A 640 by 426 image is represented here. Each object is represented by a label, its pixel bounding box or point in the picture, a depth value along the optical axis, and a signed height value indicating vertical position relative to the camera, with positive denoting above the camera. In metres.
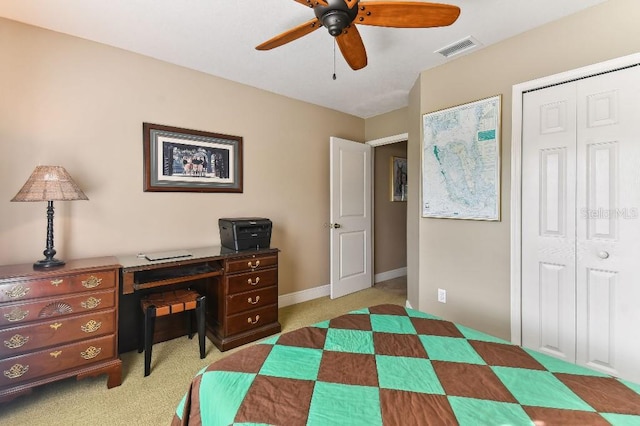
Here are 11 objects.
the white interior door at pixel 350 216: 3.75 -0.07
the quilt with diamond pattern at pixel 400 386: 0.91 -0.64
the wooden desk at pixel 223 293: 2.38 -0.75
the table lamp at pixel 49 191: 1.81 +0.13
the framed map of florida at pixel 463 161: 2.39 +0.45
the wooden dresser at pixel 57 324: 1.66 -0.70
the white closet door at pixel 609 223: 1.80 -0.08
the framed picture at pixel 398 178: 4.73 +0.56
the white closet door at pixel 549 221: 2.04 -0.07
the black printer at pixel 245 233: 2.67 -0.21
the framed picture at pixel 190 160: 2.58 +0.50
